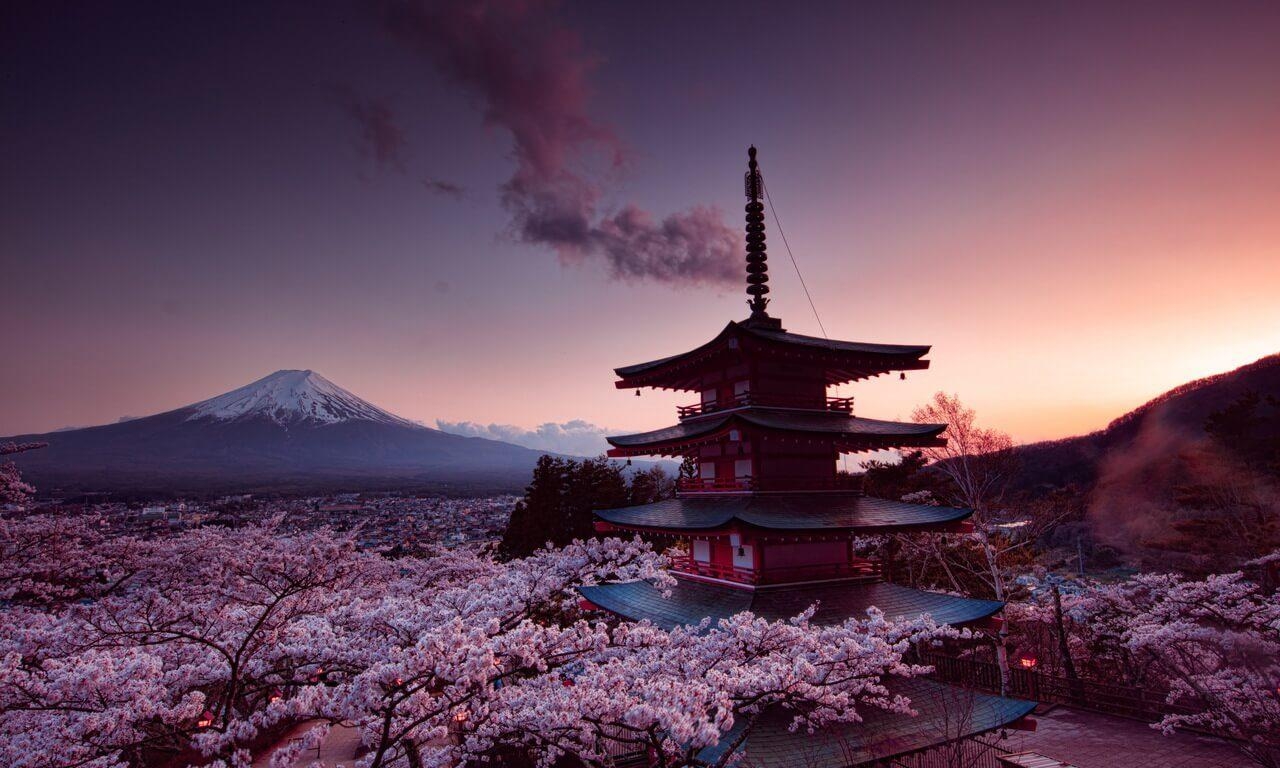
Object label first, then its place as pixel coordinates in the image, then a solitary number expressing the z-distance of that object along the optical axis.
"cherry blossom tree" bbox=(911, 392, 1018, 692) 23.48
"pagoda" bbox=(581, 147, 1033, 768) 12.66
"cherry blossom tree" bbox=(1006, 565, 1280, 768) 12.17
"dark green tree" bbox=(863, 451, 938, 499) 30.14
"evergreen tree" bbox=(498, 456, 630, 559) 31.84
